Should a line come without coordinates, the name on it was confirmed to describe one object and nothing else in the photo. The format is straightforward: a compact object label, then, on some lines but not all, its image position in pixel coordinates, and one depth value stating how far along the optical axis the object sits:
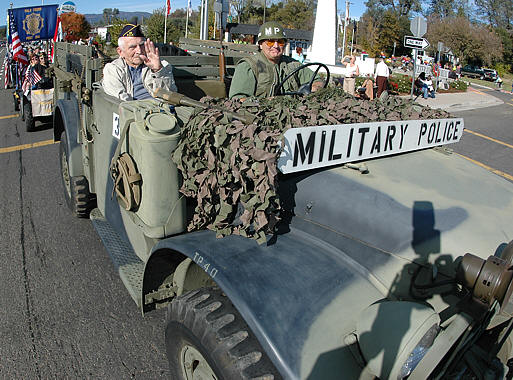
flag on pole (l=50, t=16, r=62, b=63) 10.84
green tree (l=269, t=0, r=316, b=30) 53.87
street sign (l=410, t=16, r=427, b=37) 12.80
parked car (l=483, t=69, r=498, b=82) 39.68
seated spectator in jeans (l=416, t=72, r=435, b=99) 18.77
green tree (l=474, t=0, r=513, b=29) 64.75
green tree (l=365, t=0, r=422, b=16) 72.94
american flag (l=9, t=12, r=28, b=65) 11.73
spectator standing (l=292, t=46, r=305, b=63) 17.93
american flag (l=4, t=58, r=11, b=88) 17.08
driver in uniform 3.98
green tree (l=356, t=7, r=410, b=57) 48.43
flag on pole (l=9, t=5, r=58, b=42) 11.88
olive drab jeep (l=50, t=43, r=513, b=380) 1.78
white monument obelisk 16.23
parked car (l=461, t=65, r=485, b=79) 42.98
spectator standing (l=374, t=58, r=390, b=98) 12.85
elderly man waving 3.87
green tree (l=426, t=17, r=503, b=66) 46.78
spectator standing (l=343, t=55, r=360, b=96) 13.88
